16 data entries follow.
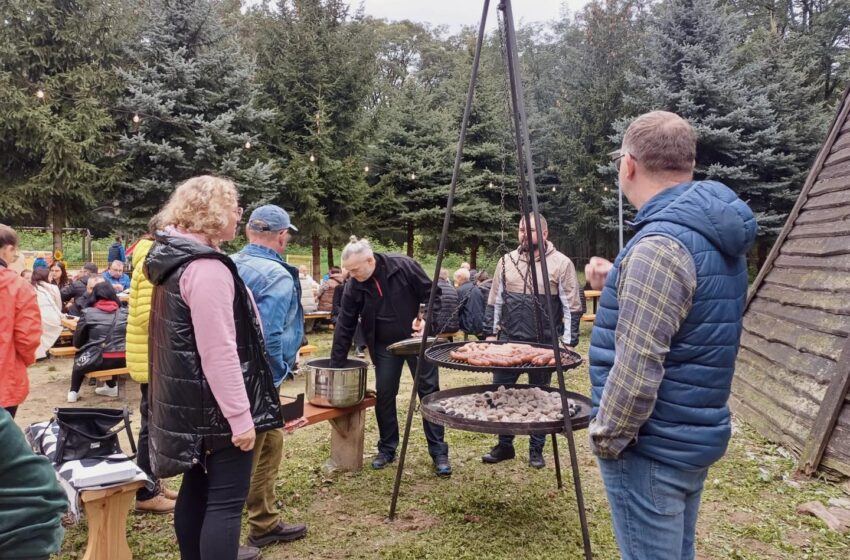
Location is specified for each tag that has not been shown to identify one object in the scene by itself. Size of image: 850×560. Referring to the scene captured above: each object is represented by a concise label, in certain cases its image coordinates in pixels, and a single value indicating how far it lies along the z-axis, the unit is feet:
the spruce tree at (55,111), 50.49
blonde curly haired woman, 8.25
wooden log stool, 10.66
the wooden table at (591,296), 42.33
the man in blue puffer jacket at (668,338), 6.42
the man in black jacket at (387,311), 16.46
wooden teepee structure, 16.37
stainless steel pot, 15.37
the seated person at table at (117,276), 37.50
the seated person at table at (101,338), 22.39
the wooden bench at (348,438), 16.69
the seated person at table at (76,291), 33.29
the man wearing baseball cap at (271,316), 11.88
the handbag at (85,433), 11.34
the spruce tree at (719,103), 52.34
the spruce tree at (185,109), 51.67
